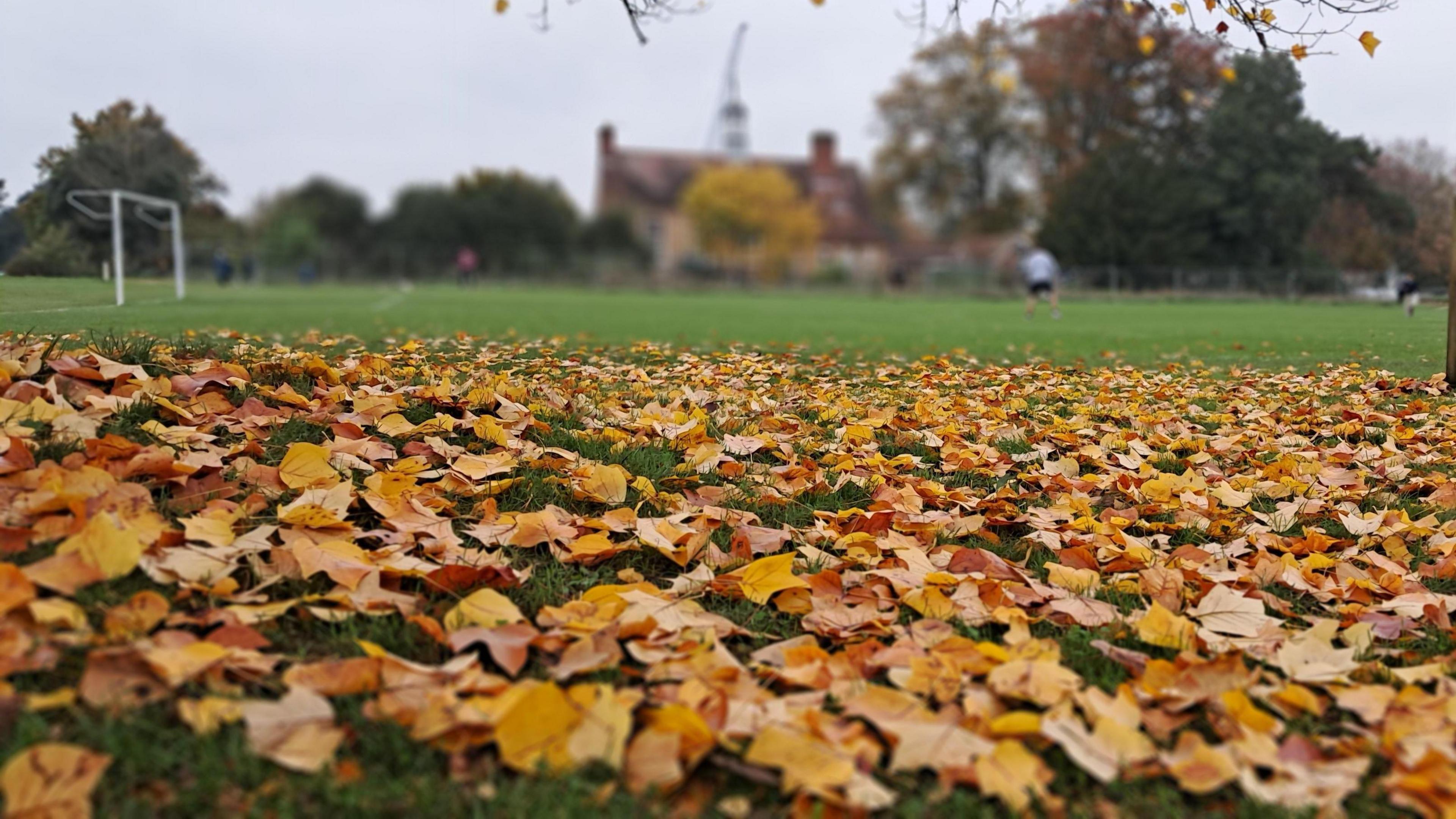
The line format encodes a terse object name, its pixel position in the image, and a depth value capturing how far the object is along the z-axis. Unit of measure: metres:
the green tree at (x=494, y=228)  47.56
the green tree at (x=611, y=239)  48.31
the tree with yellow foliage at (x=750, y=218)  47.75
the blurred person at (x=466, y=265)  40.25
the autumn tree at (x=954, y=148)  47.38
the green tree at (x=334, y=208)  52.47
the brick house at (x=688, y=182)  57.47
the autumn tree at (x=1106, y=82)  16.80
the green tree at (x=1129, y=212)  25.17
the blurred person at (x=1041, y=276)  17.64
